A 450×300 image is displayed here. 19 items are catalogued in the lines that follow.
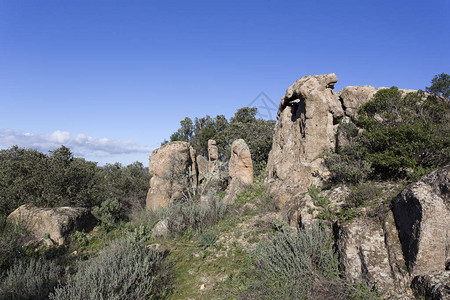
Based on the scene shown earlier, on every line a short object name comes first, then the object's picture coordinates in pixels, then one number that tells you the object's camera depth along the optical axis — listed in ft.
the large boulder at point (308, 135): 38.91
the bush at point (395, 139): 25.52
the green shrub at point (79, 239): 30.82
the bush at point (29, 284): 16.37
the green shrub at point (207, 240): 26.98
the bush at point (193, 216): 31.58
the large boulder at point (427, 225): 13.39
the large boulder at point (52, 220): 30.83
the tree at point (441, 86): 39.54
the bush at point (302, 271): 14.84
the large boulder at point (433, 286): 11.71
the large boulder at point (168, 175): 53.83
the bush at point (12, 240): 24.26
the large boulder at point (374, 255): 14.05
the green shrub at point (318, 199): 22.86
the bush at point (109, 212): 35.73
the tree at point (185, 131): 137.90
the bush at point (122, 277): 15.33
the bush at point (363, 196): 19.57
